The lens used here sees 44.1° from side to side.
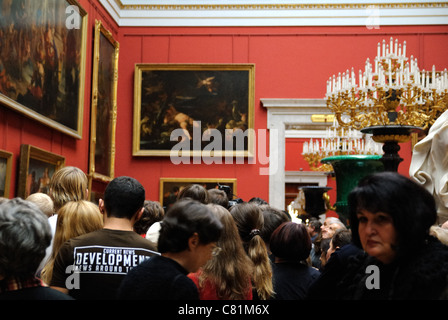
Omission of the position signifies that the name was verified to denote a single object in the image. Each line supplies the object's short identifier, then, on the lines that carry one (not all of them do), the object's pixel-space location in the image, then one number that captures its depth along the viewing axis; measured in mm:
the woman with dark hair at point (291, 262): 3904
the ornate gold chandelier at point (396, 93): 8797
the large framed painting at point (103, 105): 13141
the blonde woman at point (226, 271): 3139
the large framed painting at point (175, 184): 14883
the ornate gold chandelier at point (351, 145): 14461
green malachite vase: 6449
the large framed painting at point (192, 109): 14938
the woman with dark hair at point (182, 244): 2422
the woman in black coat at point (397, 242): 2098
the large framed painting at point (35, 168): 9383
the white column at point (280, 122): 14961
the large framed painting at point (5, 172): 8805
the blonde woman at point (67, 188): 4539
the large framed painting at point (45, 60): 8727
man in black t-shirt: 3217
